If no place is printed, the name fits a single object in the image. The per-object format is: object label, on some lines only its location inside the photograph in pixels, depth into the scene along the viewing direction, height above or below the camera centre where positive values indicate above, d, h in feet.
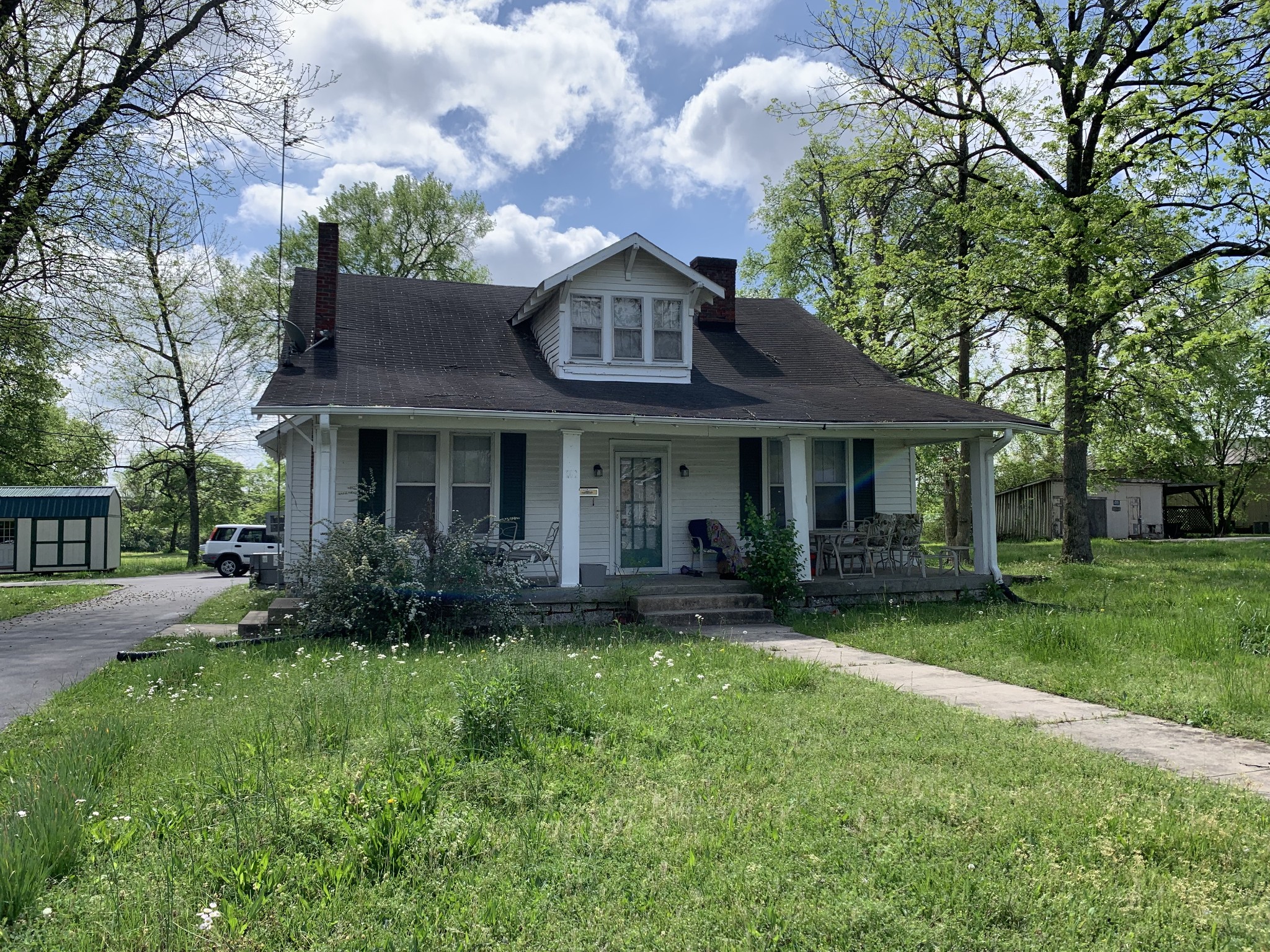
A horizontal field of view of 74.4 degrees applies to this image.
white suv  82.64 -2.44
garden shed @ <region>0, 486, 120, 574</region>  86.22 -0.62
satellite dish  42.45 +9.33
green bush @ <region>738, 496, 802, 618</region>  38.70 -1.82
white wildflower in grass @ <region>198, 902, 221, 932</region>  9.49 -4.56
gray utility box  53.52 -2.97
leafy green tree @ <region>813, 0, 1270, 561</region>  47.24 +24.02
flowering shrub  31.01 -2.38
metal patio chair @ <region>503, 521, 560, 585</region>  38.68 -1.31
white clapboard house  37.96 +4.75
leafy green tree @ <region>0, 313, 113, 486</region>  47.93 +9.70
